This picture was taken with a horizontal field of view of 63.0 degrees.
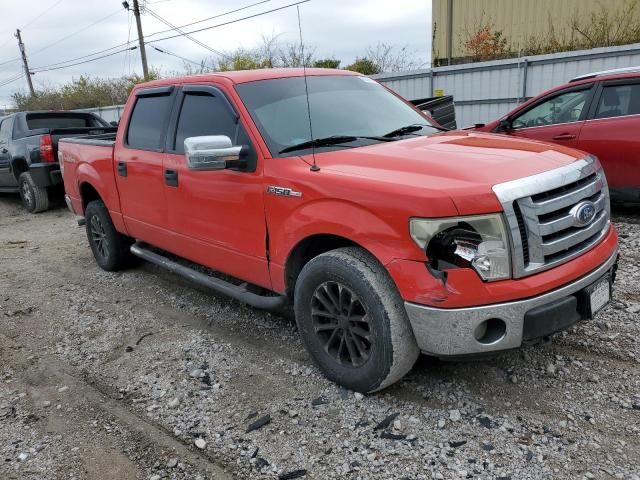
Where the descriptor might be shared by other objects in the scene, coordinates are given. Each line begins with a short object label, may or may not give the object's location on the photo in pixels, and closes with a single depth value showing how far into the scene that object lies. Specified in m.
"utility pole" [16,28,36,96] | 45.44
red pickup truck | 2.49
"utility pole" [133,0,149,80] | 28.00
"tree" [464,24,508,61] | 16.33
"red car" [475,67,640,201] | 5.73
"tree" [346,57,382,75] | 19.16
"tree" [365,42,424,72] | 19.81
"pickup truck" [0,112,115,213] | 9.04
